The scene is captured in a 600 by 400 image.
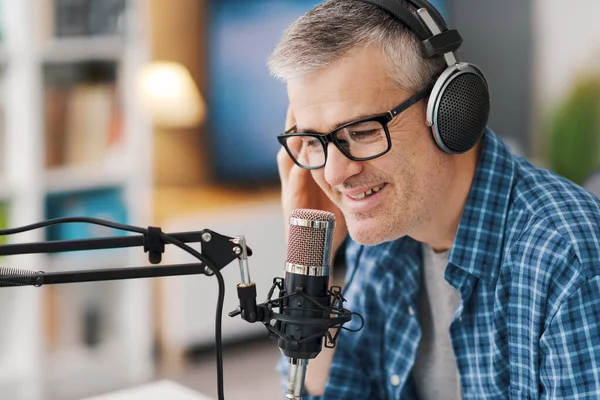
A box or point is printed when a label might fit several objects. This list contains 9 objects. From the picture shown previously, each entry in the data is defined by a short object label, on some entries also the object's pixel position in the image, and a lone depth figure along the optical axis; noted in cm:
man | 114
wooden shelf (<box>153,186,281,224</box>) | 333
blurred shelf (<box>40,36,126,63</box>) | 288
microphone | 94
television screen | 356
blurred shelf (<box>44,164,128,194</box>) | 297
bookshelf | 284
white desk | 137
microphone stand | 89
